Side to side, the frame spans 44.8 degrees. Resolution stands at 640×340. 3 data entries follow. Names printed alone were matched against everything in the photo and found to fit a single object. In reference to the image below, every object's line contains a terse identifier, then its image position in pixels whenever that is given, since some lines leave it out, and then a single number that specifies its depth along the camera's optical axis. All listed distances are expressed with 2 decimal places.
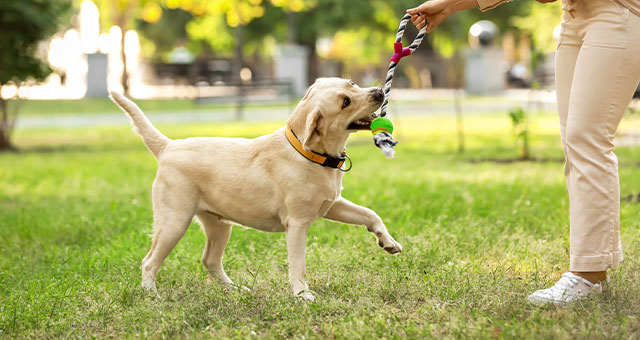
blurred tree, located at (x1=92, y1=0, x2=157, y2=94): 32.00
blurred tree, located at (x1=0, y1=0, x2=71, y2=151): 13.02
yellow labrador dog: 4.28
